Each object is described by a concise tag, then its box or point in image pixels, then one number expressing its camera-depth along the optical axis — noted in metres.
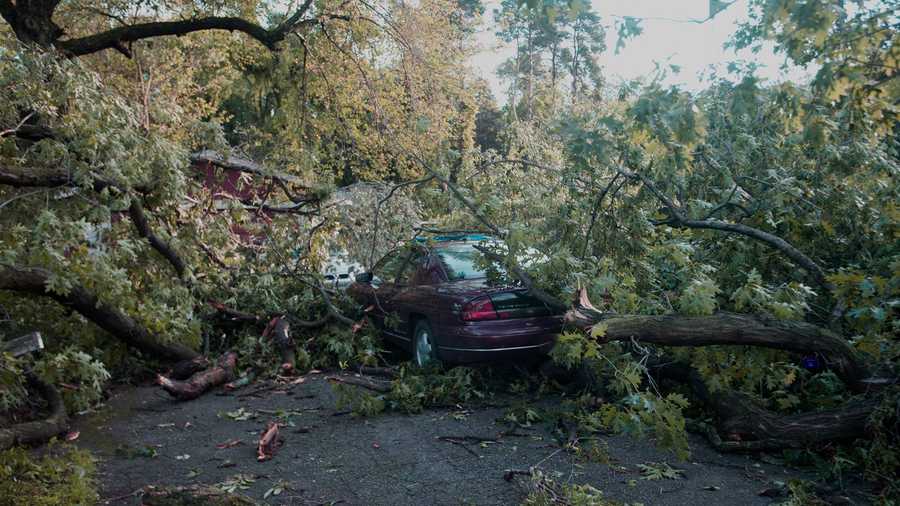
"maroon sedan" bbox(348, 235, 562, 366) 7.24
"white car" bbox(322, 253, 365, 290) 9.61
